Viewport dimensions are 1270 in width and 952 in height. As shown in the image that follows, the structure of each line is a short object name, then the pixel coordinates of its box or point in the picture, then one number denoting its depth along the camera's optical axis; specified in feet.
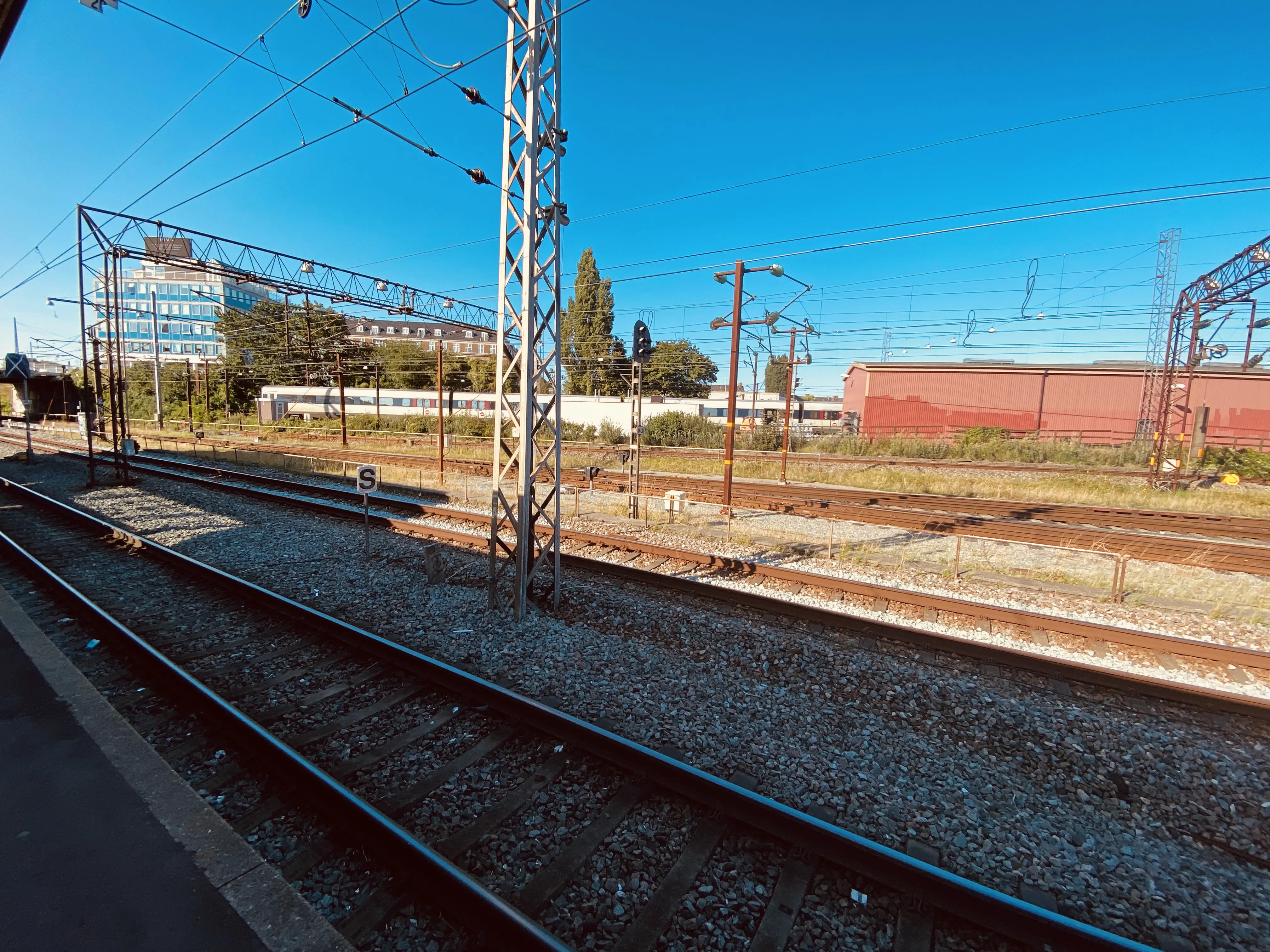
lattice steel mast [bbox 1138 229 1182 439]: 102.83
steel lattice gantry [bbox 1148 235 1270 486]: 64.08
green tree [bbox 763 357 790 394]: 354.54
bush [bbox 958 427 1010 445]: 115.55
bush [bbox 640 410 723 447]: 120.47
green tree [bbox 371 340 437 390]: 187.93
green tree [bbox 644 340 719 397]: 187.21
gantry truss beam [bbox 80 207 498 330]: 50.16
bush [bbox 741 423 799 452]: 109.50
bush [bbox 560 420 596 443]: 130.21
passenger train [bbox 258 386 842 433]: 155.84
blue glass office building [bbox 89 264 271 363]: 297.33
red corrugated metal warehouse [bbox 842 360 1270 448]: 133.39
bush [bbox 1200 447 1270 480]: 81.41
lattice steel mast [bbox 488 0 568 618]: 21.61
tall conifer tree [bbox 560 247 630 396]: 180.86
